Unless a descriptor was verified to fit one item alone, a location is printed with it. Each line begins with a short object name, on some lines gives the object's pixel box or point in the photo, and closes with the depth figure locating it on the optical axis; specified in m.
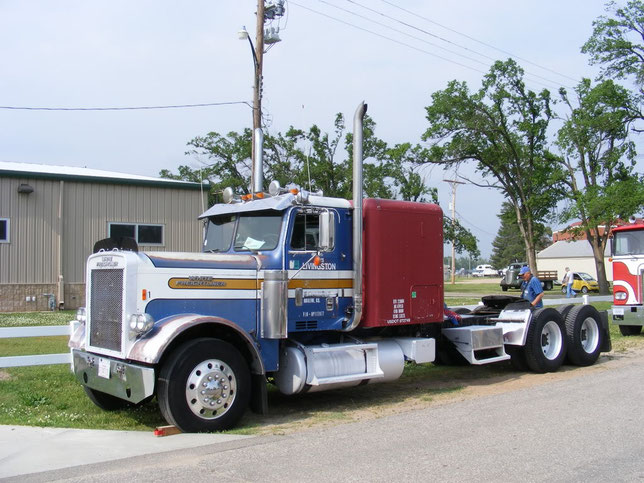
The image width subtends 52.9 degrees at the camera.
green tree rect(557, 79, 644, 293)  30.05
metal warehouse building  20.72
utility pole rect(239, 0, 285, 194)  17.12
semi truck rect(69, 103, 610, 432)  6.95
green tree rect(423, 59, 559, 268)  34.66
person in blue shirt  11.99
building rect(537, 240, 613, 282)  71.17
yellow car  44.09
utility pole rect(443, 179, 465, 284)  38.31
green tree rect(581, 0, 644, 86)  33.09
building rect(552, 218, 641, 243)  32.27
